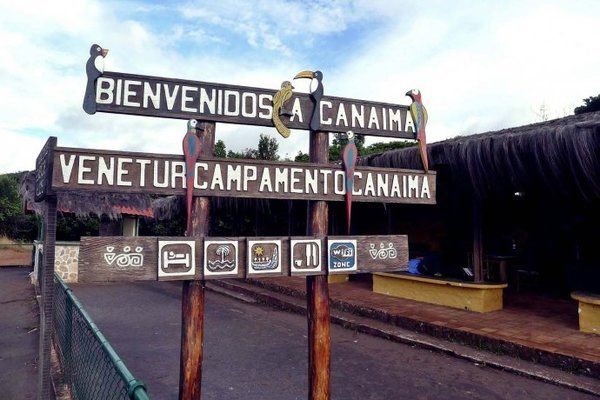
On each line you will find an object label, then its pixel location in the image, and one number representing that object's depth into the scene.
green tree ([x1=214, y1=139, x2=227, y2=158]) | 23.42
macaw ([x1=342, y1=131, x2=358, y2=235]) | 3.41
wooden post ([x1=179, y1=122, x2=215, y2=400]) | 3.08
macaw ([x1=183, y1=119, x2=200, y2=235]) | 2.97
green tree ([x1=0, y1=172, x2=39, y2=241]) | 23.98
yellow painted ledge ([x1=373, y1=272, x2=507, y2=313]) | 7.76
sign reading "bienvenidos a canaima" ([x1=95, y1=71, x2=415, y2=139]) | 2.97
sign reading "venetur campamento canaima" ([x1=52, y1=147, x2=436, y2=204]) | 2.75
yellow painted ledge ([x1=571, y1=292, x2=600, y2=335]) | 6.14
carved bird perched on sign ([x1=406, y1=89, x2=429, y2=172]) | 3.67
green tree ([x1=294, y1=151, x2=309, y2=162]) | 26.59
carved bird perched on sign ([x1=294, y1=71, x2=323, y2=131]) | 3.41
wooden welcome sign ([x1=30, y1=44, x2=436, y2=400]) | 2.81
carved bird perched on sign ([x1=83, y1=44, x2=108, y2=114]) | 2.86
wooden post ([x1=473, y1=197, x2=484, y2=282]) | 8.01
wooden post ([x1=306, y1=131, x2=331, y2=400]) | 3.41
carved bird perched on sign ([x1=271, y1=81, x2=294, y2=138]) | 3.29
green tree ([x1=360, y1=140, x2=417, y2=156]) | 29.61
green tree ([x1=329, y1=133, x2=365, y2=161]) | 25.19
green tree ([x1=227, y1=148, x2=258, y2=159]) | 23.52
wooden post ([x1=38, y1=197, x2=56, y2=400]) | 2.89
